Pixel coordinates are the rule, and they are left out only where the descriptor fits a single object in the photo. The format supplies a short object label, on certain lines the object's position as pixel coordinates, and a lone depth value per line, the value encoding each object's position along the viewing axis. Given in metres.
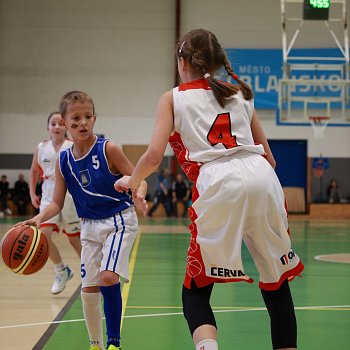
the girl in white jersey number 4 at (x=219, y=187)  2.95
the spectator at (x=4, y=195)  21.95
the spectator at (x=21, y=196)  22.12
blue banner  23.16
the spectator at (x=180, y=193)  21.94
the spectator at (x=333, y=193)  22.50
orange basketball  4.36
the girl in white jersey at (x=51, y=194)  6.98
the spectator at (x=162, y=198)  22.14
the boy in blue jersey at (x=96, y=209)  4.23
